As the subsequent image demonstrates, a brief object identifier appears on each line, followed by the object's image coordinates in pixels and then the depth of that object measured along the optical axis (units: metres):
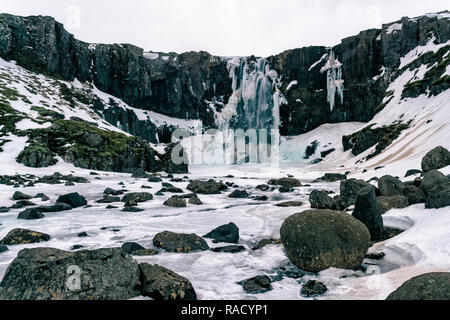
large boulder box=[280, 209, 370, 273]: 7.01
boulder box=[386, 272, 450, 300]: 4.03
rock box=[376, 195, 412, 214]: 11.07
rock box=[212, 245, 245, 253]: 8.99
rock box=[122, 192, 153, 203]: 17.89
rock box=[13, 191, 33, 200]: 16.73
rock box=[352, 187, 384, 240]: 9.07
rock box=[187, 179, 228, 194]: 24.57
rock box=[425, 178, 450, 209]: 8.80
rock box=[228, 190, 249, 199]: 22.51
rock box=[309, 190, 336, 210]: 14.64
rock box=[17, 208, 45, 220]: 12.74
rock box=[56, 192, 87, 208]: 16.06
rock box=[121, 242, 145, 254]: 8.41
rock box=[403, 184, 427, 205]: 10.99
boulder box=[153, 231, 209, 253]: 8.86
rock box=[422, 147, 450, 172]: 17.03
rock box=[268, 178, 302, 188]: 29.43
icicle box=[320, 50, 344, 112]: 86.06
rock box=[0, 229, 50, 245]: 8.98
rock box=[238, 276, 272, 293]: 6.12
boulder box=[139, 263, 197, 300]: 5.33
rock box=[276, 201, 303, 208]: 17.77
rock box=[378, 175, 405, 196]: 13.12
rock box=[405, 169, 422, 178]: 19.86
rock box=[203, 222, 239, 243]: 10.12
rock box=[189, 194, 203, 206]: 18.58
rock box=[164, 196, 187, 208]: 17.22
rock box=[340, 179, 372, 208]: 14.38
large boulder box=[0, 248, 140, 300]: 4.79
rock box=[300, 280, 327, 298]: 5.87
